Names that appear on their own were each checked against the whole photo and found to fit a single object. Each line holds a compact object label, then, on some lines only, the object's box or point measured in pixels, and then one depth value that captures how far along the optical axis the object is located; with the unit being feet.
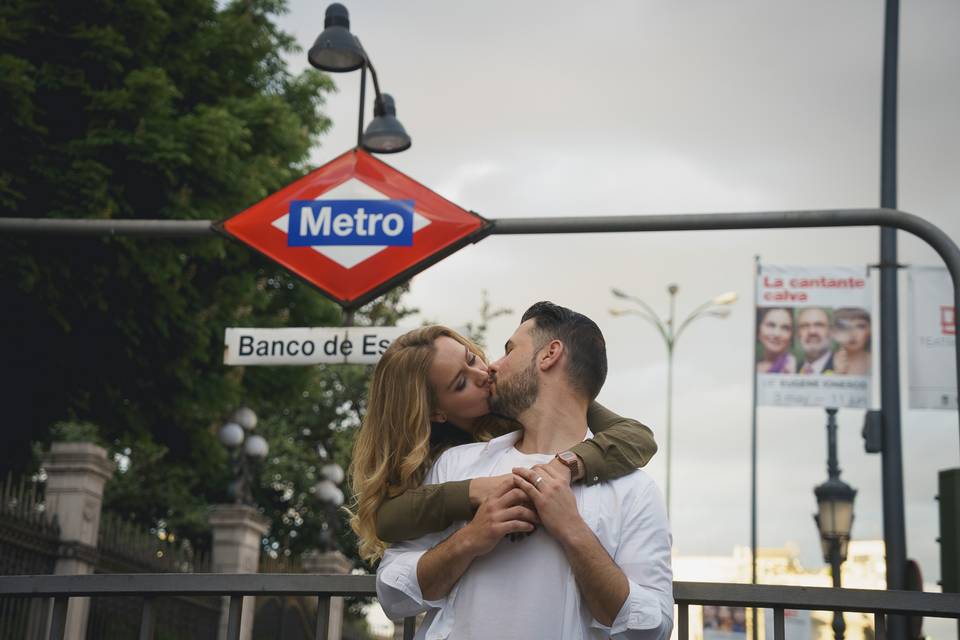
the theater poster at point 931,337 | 27.76
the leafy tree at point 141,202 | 55.93
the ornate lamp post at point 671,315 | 103.55
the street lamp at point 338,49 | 28.32
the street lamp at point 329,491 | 75.00
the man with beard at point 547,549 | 10.23
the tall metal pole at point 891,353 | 30.66
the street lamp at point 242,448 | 63.62
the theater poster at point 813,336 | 42.57
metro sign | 24.98
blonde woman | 11.01
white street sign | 23.57
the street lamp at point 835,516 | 53.47
